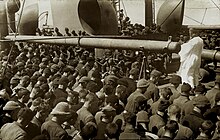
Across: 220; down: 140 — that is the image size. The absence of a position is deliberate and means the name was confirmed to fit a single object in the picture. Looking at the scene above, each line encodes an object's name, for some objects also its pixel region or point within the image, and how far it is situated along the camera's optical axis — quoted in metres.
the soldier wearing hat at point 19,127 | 5.75
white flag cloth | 9.82
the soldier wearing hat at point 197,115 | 5.88
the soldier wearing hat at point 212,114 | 5.98
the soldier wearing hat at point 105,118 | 5.74
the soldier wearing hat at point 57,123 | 5.59
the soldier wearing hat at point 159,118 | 5.92
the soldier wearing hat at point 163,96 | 6.81
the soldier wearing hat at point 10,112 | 6.53
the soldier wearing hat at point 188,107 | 6.49
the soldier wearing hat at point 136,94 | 7.06
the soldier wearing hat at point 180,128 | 5.51
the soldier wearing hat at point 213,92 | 7.25
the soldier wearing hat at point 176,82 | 8.20
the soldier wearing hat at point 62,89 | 7.74
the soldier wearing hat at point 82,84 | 8.11
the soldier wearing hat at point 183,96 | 6.87
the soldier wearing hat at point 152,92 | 7.55
